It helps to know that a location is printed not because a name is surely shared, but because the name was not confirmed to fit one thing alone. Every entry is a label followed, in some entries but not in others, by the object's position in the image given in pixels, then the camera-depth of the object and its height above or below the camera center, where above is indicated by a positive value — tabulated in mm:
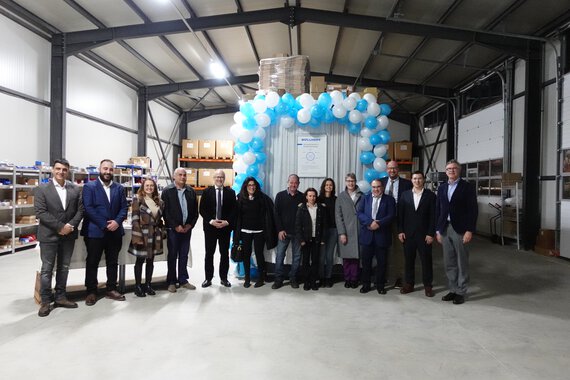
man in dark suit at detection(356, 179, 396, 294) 4254 -485
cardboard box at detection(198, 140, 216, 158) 13555 +1495
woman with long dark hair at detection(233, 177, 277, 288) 4363 -428
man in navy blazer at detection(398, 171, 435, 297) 4148 -408
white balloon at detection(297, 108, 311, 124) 4688 +986
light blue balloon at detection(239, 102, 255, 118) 4789 +1074
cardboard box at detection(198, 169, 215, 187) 13195 +434
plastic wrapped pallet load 5168 +1709
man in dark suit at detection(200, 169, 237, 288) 4297 -312
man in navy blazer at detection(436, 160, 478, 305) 3973 -387
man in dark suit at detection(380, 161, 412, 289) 4523 +7
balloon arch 4758 +938
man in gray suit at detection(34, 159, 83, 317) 3434 -404
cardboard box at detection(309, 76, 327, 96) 5073 +1509
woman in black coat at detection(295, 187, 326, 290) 4316 -526
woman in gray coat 4414 -391
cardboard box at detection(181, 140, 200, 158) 13617 +1572
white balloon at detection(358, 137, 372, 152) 4805 +622
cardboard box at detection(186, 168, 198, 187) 13130 +396
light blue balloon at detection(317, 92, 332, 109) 4727 +1203
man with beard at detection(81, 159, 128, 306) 3660 -414
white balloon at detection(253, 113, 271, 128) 4750 +939
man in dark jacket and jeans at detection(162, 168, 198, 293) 4117 -399
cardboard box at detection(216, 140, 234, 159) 13484 +1494
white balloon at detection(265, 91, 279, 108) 4742 +1204
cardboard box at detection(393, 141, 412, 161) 12992 +1443
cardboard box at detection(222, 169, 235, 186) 13172 +445
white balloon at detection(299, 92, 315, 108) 4680 +1186
